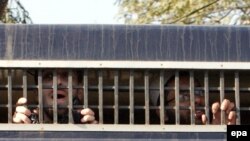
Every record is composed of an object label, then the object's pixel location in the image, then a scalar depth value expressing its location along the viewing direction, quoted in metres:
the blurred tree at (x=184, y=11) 15.16
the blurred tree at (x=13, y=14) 13.56
